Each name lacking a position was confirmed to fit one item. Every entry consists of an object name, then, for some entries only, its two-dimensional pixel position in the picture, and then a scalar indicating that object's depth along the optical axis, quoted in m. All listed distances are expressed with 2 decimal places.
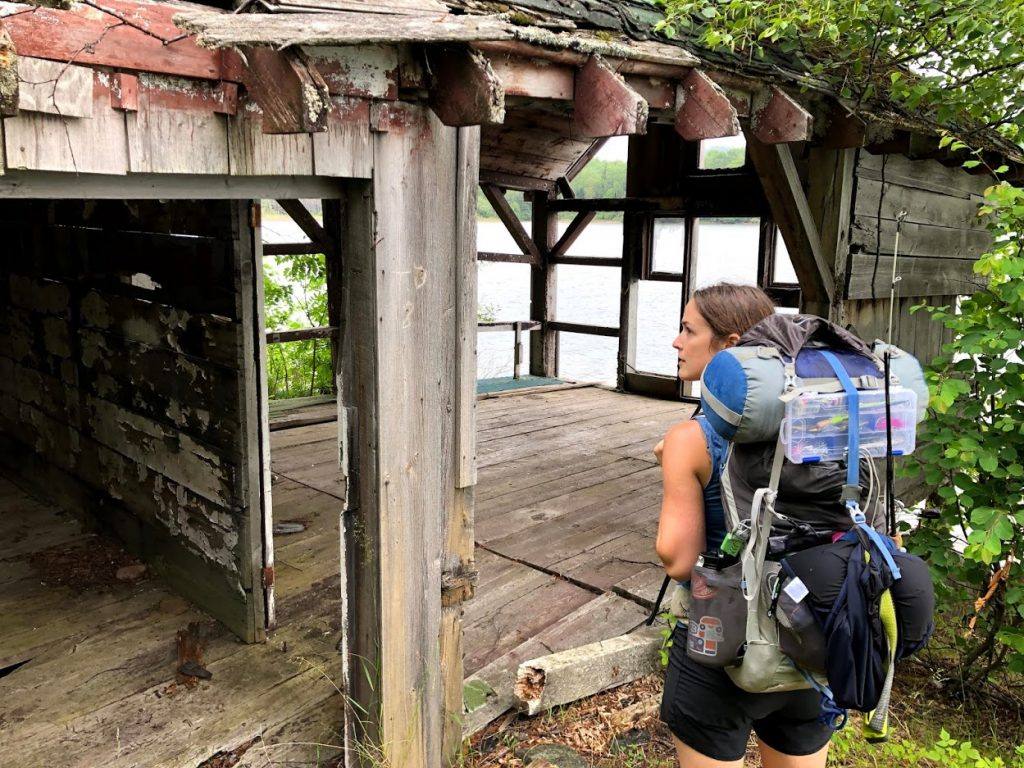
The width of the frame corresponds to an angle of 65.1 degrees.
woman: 2.09
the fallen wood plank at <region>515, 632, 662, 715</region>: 3.41
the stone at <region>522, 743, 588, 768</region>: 3.18
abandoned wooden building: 2.02
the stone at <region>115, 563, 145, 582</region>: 4.52
